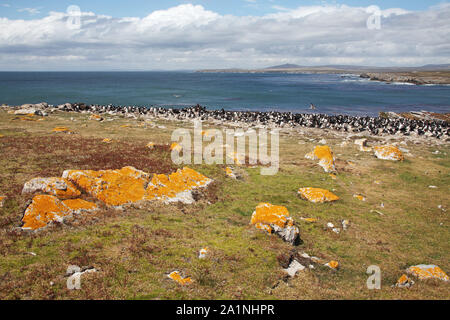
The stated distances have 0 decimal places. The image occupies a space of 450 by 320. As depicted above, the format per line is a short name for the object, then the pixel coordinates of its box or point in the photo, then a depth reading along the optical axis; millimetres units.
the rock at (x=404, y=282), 10922
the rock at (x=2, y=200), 13782
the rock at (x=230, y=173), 22734
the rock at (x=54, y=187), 14330
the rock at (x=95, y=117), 48794
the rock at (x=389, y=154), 30797
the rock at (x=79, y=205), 13766
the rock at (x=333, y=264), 12222
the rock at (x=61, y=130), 34331
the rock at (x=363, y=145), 34938
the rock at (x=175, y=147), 26697
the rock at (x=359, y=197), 20812
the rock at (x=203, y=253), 11471
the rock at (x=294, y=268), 11138
